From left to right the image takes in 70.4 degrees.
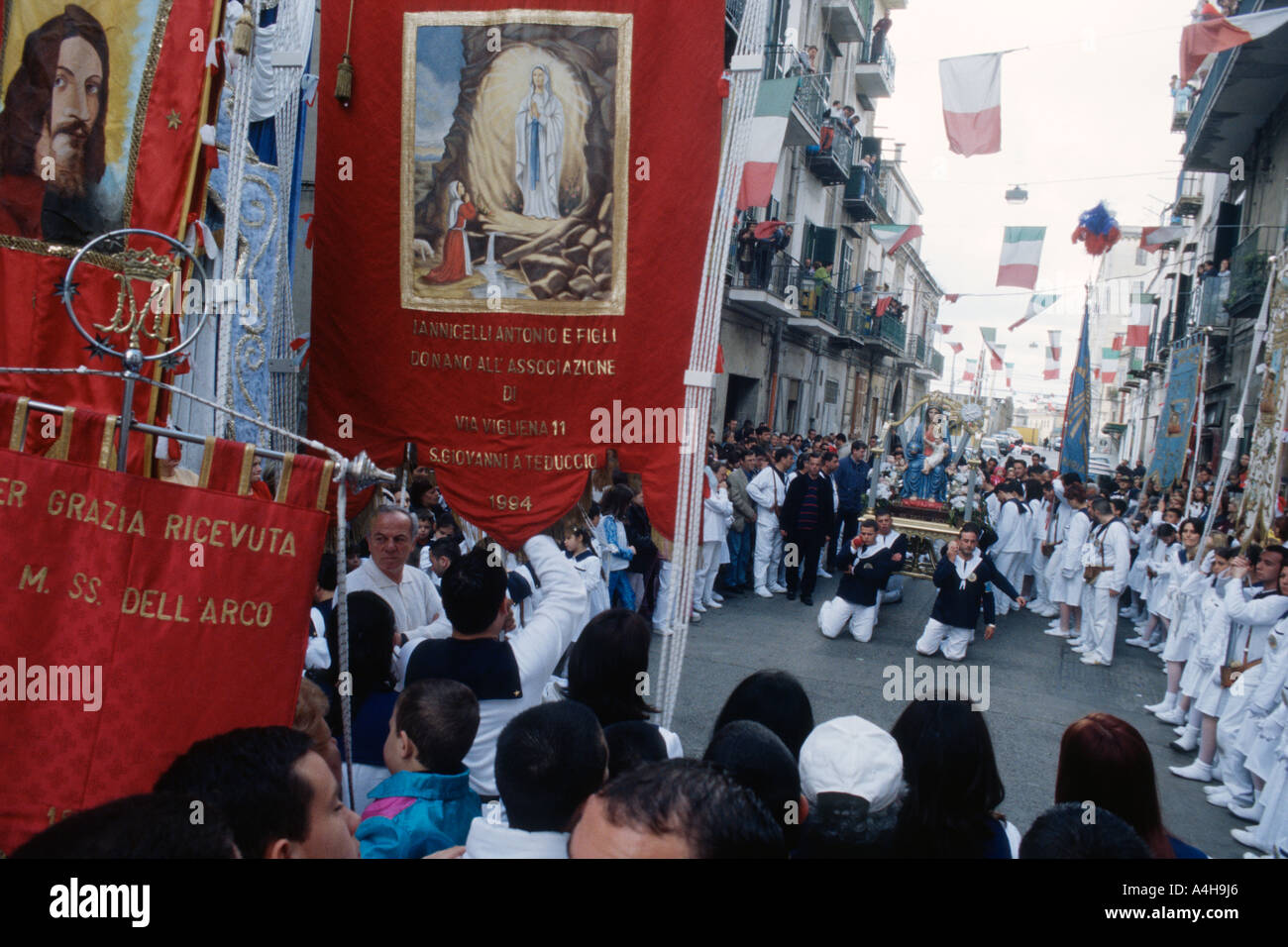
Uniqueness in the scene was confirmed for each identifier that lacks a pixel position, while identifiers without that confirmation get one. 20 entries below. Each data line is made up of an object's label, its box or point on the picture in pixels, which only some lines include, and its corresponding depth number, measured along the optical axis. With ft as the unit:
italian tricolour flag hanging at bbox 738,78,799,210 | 29.55
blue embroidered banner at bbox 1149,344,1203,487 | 45.64
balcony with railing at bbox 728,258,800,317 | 63.16
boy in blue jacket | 7.90
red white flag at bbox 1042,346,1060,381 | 102.78
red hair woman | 8.43
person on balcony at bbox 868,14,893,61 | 92.22
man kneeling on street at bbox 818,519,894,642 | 31.35
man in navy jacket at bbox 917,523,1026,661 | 29.91
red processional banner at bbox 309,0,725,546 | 11.56
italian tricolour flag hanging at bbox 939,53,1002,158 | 25.14
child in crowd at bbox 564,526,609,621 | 21.43
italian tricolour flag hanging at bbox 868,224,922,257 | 44.34
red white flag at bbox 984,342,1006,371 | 96.98
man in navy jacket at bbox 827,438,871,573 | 44.06
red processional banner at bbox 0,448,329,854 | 7.47
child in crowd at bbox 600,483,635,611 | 25.76
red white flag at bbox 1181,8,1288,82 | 21.20
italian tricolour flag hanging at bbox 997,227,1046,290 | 43.04
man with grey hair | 13.96
